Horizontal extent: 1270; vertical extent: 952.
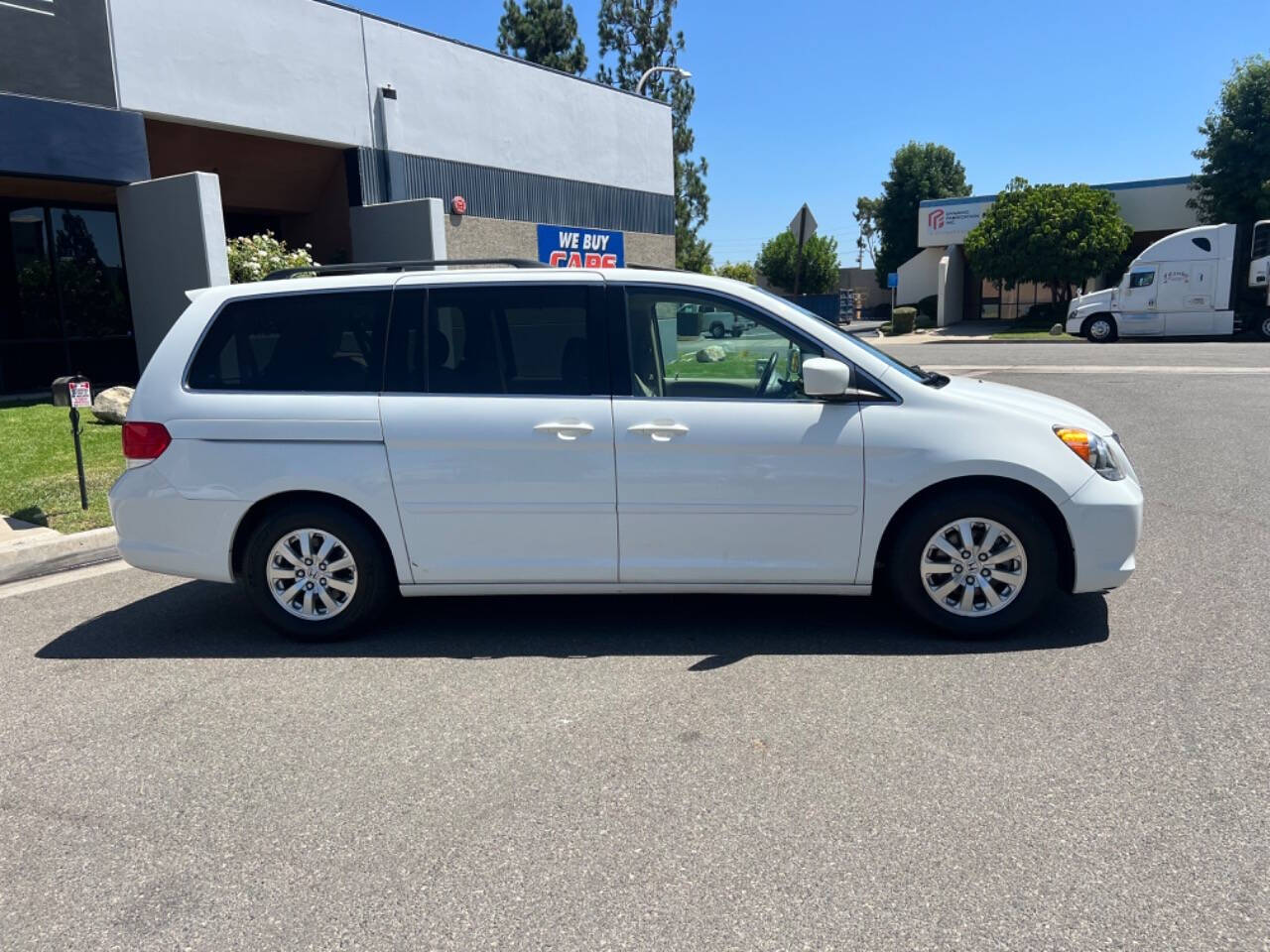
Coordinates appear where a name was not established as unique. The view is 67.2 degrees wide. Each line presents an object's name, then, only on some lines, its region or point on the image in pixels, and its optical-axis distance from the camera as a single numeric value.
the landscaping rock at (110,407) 11.38
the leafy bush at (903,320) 41.94
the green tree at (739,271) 62.10
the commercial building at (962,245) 40.00
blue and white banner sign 20.05
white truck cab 29.00
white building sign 44.41
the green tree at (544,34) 42.62
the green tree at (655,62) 46.75
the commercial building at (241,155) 12.64
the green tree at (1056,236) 37.69
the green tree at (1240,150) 35.44
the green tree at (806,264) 63.59
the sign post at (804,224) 15.17
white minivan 4.57
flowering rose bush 14.57
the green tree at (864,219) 110.56
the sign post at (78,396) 7.02
